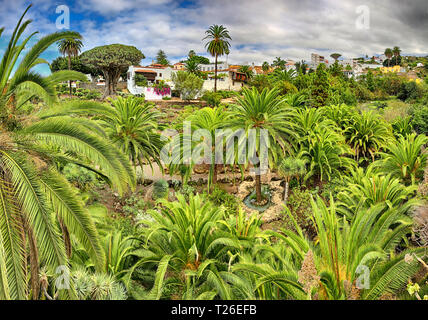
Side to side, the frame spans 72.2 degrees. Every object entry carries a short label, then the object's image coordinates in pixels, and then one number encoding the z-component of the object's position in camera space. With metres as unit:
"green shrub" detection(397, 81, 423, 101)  43.00
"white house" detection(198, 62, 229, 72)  65.72
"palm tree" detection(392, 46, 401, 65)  82.31
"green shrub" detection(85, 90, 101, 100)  41.84
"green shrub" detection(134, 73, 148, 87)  48.16
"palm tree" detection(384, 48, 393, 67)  84.69
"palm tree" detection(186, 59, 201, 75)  54.83
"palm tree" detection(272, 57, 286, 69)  85.69
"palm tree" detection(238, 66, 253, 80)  56.91
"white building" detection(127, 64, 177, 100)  46.78
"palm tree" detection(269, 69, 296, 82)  43.44
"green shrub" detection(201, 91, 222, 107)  40.09
